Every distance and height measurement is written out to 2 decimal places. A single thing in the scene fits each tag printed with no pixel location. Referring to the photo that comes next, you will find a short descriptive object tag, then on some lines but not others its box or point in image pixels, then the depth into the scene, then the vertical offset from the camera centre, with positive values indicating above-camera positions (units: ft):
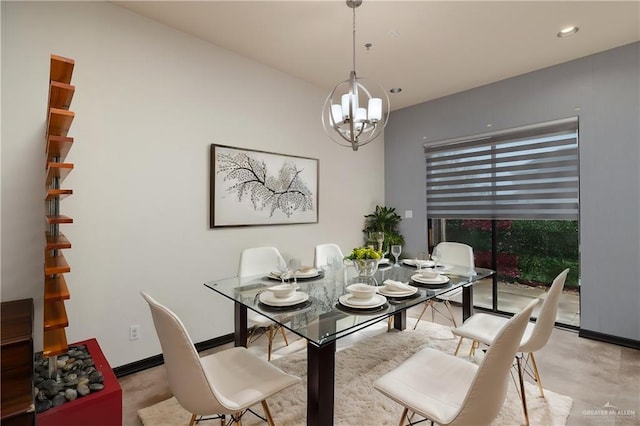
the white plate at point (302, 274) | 7.56 -1.44
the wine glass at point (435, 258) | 8.57 -1.13
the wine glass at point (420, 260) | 8.33 -1.21
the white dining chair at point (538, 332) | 5.46 -2.23
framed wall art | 9.31 +1.02
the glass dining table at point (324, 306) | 4.51 -1.61
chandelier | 6.82 +2.47
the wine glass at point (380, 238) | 8.37 -0.56
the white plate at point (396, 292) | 5.93 -1.48
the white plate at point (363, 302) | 5.30 -1.52
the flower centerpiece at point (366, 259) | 6.86 -0.95
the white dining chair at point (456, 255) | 9.48 -1.21
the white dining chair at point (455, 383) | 3.58 -2.46
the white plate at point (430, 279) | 6.84 -1.41
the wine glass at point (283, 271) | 6.74 -1.20
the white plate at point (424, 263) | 8.62 -1.31
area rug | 5.90 -3.92
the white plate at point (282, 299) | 5.52 -1.54
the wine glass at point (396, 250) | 8.37 -0.89
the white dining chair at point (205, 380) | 3.78 -2.41
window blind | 10.36 +1.72
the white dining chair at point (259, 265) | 7.71 -1.35
